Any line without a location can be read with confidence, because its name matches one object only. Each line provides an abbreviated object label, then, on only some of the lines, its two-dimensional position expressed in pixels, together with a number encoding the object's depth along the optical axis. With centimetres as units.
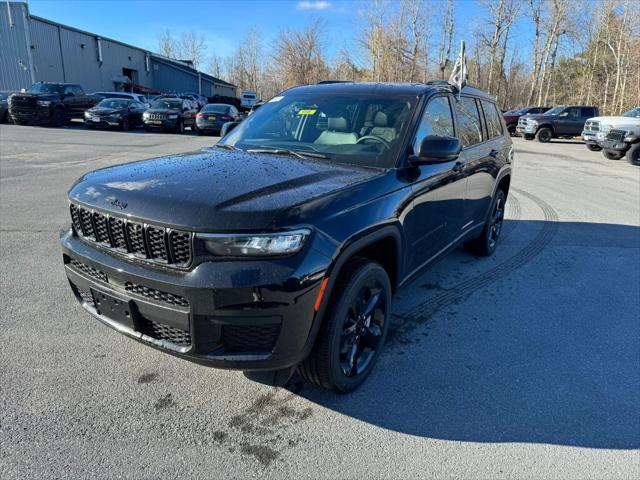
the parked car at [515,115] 3069
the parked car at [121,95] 2703
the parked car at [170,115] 2172
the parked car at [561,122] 2553
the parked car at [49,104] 2117
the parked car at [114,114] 2112
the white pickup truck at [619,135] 1608
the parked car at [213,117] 2125
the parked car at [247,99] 4478
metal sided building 3272
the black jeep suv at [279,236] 216
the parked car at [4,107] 2262
